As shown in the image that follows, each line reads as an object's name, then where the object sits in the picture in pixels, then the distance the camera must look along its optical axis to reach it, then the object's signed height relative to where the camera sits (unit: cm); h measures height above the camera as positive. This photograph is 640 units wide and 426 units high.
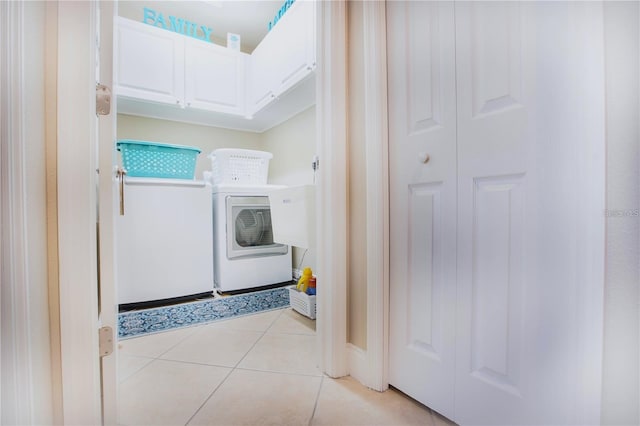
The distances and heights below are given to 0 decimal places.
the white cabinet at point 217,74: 207 +108
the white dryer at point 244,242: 230 -23
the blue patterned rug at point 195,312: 171 -64
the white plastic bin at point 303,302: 178 -55
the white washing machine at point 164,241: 197 -19
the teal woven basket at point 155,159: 206 +38
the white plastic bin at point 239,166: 240 +37
